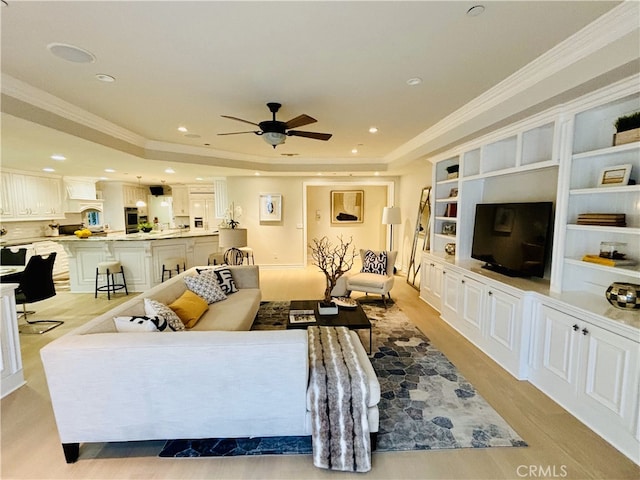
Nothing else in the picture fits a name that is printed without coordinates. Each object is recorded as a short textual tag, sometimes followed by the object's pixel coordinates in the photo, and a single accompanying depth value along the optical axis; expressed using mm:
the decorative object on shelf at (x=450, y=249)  4742
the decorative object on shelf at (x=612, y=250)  2359
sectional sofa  1775
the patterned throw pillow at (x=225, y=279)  4078
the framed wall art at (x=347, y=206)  8969
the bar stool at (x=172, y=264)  5891
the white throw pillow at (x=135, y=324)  2131
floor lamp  7000
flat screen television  2973
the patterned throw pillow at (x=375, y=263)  5293
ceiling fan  3250
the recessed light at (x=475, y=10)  1764
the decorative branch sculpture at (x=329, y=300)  3367
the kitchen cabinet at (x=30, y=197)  6434
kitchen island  5629
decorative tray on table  3604
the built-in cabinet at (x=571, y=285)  2029
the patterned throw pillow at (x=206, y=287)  3605
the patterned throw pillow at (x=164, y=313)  2482
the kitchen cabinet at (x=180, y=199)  10102
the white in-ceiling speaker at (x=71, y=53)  2182
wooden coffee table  3102
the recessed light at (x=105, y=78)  2648
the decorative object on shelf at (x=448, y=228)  4835
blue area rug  2016
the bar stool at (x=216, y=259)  6320
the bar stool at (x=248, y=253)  6952
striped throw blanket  1814
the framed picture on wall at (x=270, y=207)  7715
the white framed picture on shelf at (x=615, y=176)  2256
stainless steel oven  9489
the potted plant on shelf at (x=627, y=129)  2135
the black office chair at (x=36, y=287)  3883
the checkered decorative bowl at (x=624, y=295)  2122
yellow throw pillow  2928
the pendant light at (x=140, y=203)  9961
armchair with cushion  4938
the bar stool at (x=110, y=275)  5359
